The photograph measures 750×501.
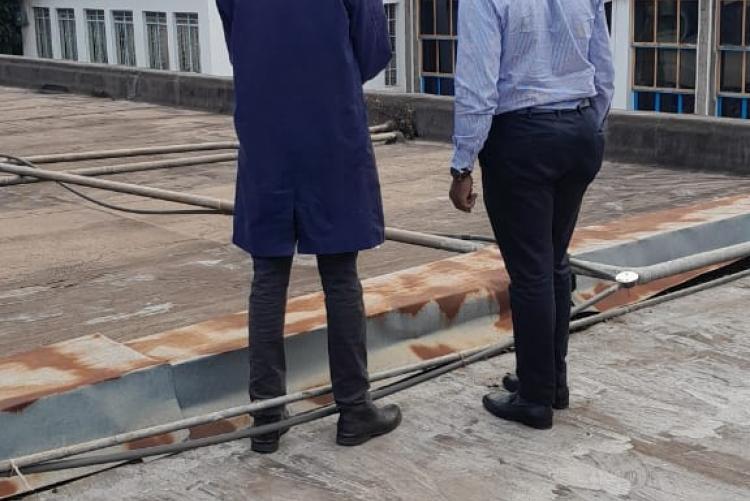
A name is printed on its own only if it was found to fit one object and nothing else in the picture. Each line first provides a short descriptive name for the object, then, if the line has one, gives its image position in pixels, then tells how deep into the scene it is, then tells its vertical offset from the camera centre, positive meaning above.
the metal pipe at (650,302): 5.09 -1.26
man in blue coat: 3.72 -0.44
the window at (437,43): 35.72 -0.81
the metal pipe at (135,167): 8.38 -0.99
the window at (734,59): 28.33 -1.22
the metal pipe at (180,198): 5.83 -0.96
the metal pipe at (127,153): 8.70 -0.92
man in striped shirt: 3.74 -0.37
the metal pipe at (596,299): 4.98 -1.15
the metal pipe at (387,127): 11.55 -1.02
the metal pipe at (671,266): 4.93 -1.07
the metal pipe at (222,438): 3.66 -1.29
